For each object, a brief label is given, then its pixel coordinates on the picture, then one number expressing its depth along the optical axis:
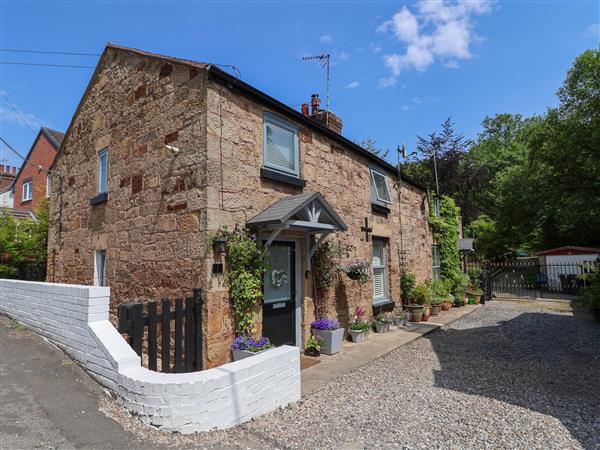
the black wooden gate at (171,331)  4.34
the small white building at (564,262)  18.27
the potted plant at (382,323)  8.73
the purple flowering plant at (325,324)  6.76
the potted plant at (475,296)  14.80
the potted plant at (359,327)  7.78
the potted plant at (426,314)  10.49
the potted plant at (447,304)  12.49
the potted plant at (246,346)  5.02
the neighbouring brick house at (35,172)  20.05
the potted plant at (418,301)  10.31
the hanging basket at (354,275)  7.81
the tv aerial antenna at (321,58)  10.32
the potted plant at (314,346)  6.60
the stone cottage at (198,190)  5.38
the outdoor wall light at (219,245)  5.16
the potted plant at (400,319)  9.52
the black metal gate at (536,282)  16.47
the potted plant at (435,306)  11.69
